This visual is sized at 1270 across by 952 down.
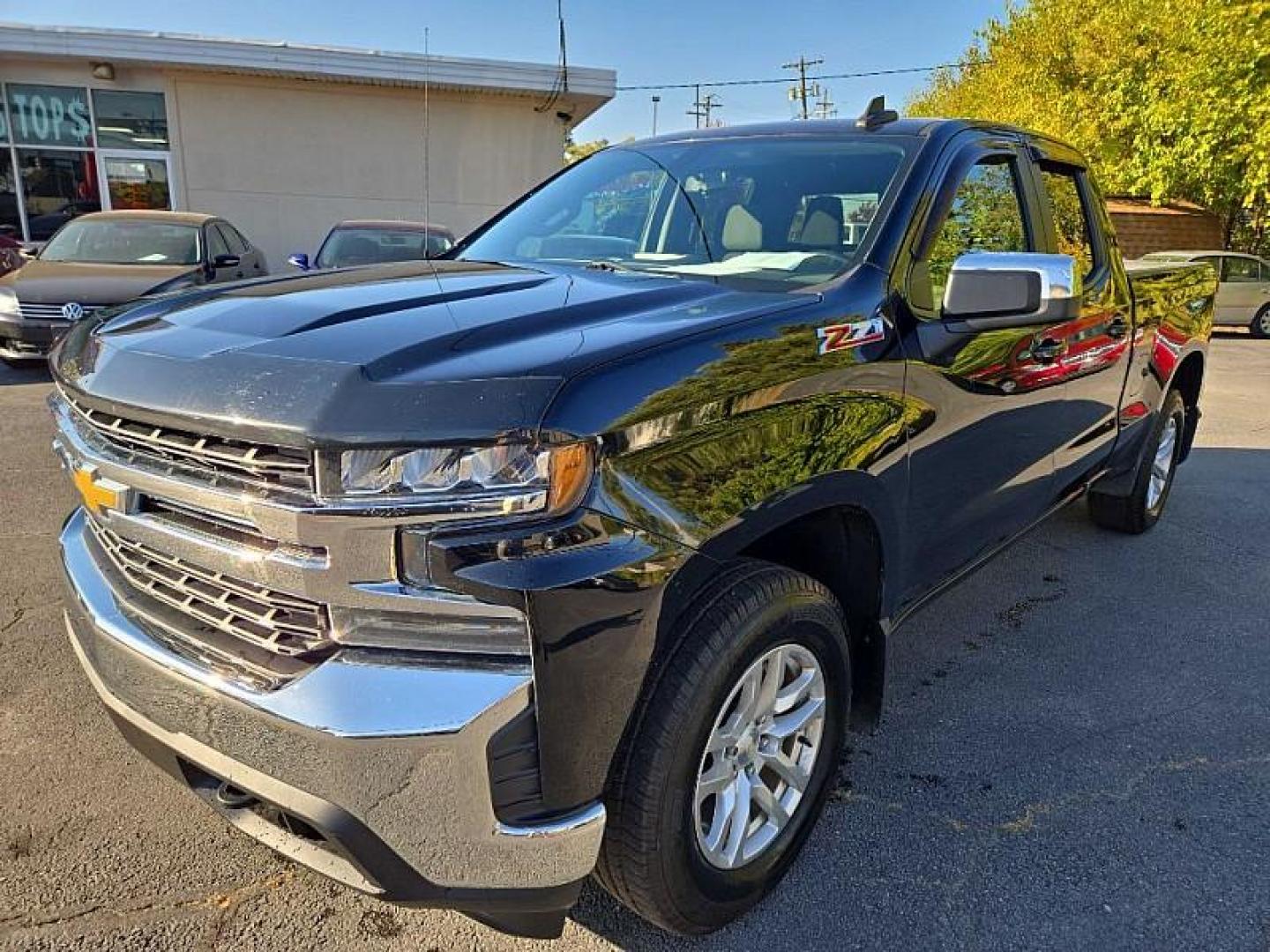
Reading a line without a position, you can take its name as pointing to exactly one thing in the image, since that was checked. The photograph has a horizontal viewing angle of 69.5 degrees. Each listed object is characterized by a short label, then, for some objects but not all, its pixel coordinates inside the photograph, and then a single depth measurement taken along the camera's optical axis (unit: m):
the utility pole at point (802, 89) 47.88
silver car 15.95
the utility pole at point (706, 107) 55.84
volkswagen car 8.18
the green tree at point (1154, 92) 17.36
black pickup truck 1.55
